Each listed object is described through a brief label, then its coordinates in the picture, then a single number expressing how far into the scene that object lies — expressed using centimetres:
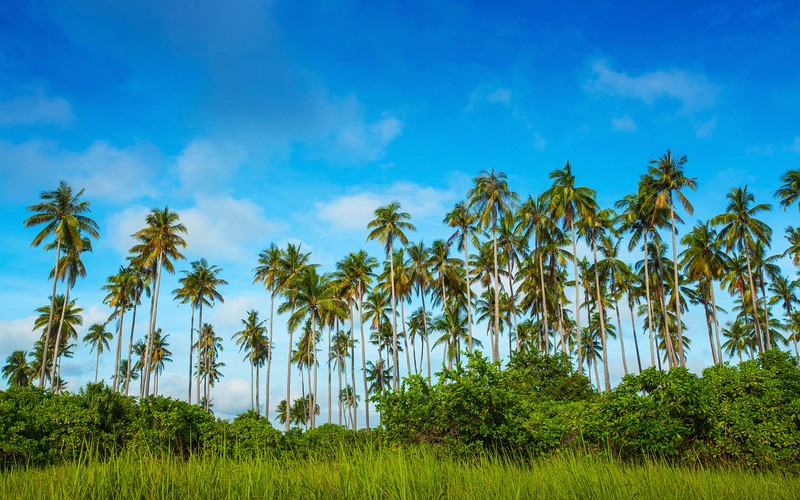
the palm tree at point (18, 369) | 7319
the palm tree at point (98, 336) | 6775
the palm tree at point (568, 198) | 3675
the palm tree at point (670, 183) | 3550
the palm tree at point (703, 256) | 4094
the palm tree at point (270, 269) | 4672
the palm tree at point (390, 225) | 3973
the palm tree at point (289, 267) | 4512
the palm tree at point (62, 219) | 3600
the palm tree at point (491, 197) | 3700
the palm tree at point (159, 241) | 4062
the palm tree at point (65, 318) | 5212
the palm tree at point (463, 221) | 4003
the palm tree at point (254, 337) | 5906
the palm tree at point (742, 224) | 3778
